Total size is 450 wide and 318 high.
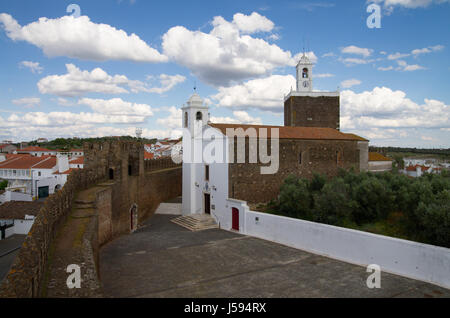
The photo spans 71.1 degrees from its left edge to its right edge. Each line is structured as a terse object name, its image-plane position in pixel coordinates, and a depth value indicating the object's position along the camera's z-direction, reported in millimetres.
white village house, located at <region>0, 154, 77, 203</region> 37562
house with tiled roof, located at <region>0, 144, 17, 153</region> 86450
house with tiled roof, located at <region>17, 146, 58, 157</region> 68000
